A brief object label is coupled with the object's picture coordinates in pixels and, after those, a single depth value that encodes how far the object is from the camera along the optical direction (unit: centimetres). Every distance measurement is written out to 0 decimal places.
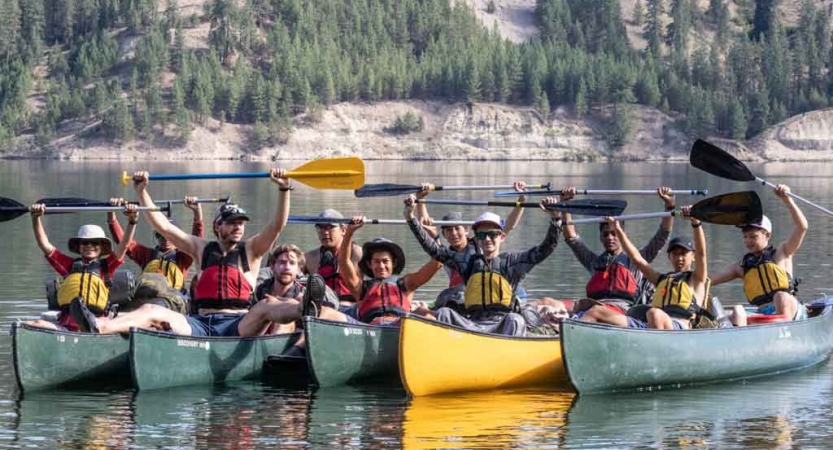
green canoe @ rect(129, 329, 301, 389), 1400
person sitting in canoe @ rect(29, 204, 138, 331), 1477
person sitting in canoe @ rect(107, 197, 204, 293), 1719
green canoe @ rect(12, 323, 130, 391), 1387
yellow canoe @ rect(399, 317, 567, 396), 1385
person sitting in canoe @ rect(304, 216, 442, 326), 1542
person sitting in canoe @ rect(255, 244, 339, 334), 1512
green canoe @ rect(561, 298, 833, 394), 1415
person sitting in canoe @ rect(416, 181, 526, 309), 1584
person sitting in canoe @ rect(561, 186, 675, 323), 1689
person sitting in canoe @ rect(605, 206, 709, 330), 1529
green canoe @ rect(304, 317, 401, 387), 1432
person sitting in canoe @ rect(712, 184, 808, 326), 1647
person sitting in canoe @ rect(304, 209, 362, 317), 1678
